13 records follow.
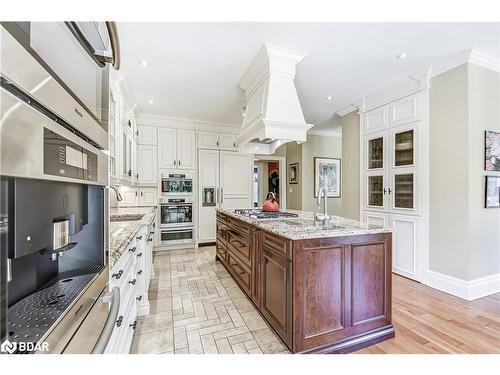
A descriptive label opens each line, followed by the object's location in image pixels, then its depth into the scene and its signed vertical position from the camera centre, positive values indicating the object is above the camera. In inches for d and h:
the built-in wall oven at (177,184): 173.2 +1.6
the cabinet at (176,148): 174.4 +29.2
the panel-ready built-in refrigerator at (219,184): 184.2 +1.7
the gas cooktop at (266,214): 93.1 -12.5
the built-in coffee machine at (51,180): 16.2 +0.6
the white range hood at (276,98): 91.3 +36.5
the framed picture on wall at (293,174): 230.7 +12.8
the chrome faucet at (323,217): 73.2 -10.2
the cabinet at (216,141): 184.1 +37.3
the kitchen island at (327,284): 59.7 -27.5
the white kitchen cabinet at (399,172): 113.0 +7.9
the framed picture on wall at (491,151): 98.6 +15.4
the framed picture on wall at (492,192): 98.6 -2.6
